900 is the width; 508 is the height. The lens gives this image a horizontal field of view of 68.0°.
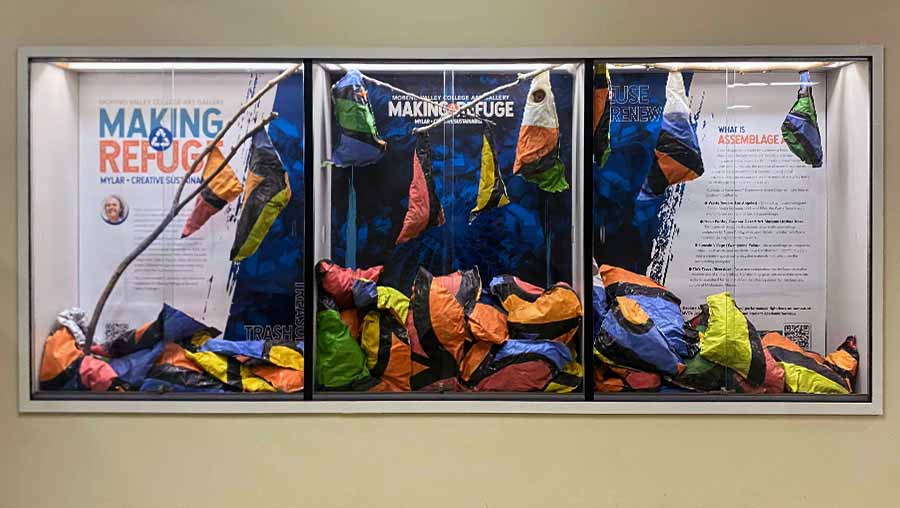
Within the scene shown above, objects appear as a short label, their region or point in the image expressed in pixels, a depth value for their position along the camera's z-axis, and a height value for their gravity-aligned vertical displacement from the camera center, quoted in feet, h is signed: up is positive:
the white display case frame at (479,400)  9.34 -0.29
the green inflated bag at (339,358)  9.72 -1.53
